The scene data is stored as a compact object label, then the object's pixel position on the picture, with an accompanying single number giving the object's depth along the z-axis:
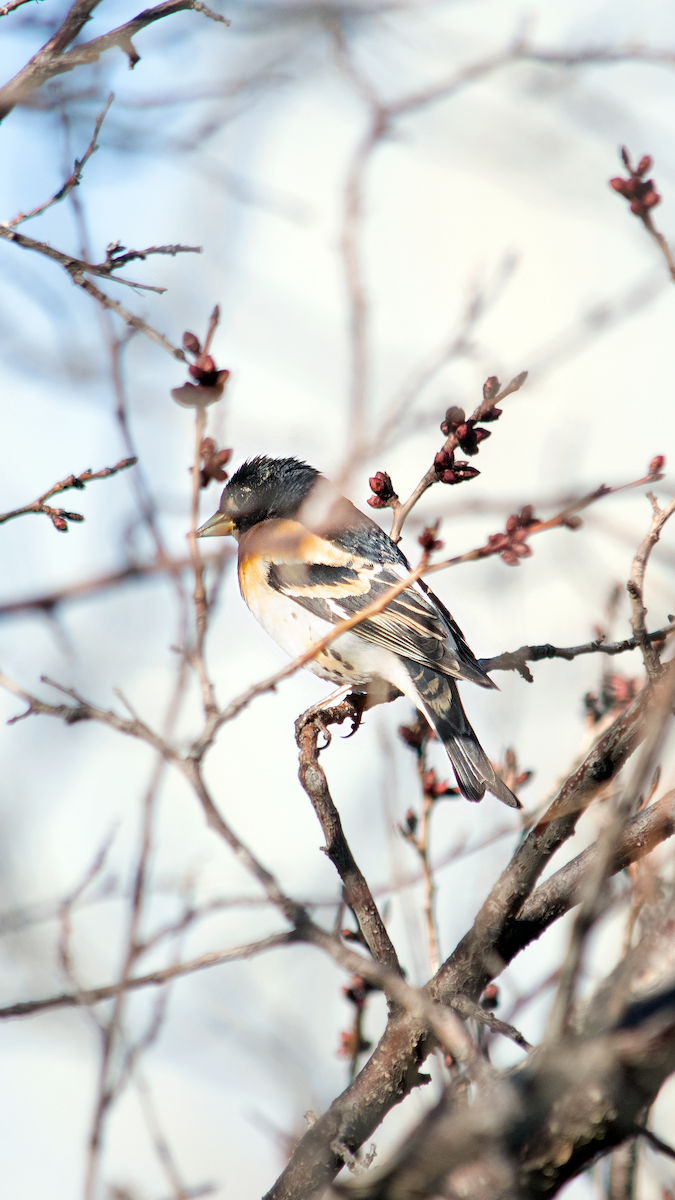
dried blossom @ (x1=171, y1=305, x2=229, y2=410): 4.29
